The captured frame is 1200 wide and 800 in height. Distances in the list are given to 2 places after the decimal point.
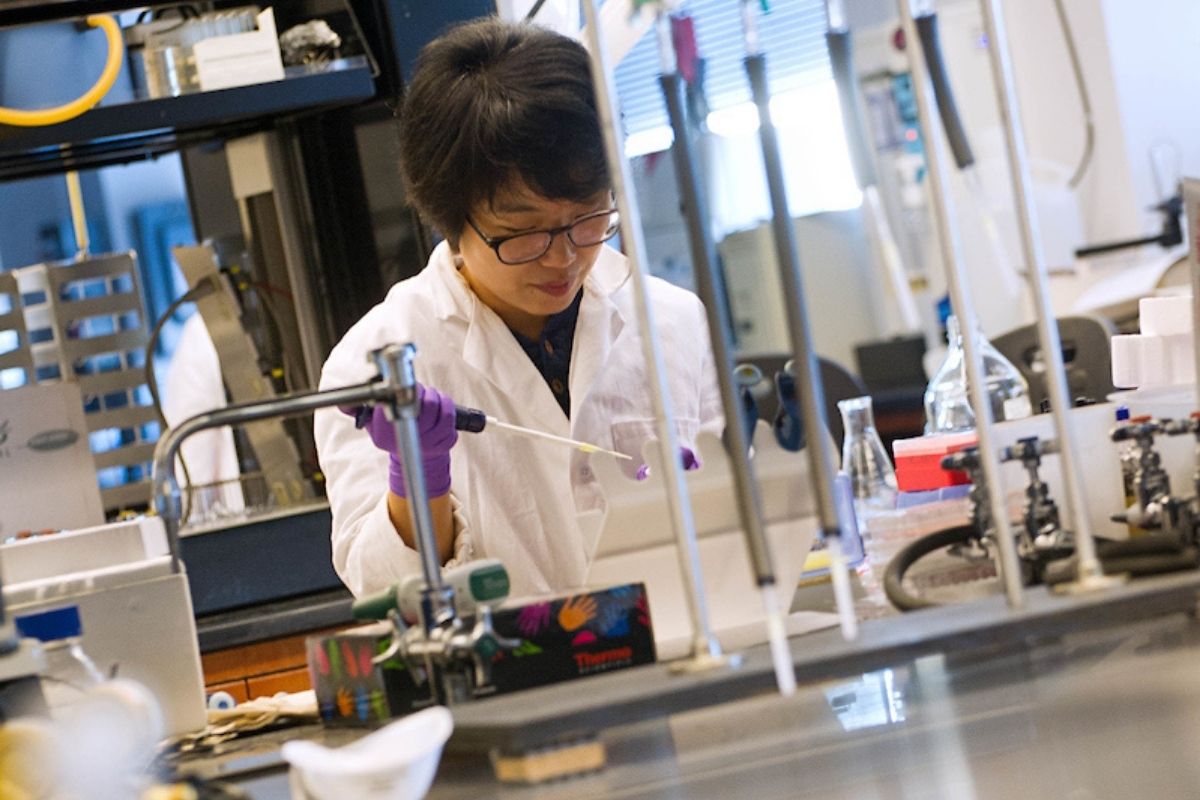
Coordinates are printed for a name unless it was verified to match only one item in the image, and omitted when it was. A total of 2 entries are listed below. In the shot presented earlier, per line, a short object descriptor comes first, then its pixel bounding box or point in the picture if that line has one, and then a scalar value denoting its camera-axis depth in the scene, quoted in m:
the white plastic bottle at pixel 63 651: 1.95
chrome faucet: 1.87
